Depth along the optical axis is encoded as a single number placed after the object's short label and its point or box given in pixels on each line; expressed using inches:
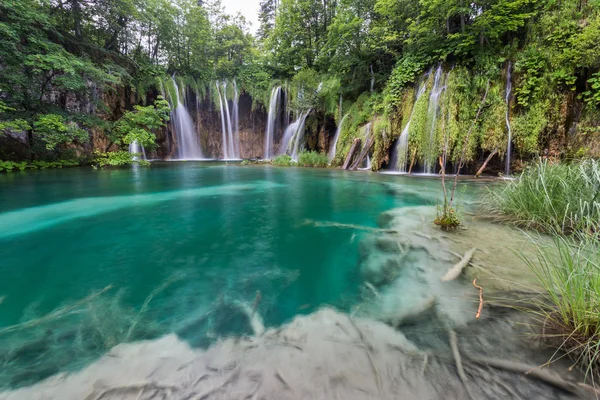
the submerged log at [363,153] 510.9
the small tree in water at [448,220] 147.6
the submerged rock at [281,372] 50.1
